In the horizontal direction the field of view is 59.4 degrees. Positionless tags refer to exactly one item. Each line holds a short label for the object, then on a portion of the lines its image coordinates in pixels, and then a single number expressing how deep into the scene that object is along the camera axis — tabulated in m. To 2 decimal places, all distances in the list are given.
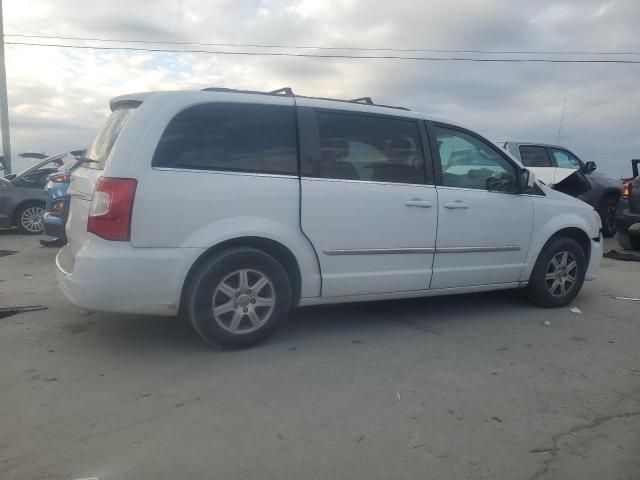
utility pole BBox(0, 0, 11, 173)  16.70
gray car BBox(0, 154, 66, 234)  10.66
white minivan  3.64
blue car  7.80
